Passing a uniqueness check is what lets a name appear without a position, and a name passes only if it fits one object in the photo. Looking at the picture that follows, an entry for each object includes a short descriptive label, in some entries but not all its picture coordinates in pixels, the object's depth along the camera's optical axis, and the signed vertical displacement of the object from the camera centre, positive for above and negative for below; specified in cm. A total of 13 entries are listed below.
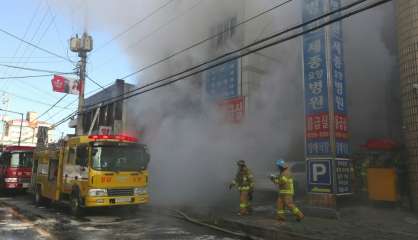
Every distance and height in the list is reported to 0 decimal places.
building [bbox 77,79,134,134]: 1823 +315
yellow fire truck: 958 +14
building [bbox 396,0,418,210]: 843 +209
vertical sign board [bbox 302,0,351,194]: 858 +160
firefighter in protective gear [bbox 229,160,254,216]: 919 -12
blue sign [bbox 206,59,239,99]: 1286 +309
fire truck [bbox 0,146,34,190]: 1608 +31
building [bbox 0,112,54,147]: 6556 +752
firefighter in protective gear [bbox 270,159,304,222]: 812 -18
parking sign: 854 +13
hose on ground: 735 -88
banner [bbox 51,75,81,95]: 1986 +431
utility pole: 1850 +561
